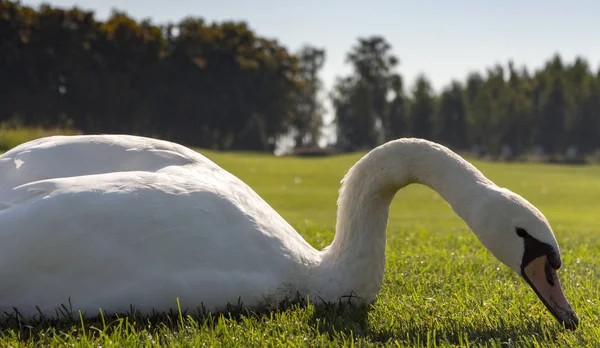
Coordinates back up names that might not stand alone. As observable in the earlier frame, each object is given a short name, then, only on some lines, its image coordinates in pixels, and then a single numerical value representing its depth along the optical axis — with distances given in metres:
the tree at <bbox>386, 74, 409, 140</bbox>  74.56
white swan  3.37
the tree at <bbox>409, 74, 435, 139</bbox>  71.44
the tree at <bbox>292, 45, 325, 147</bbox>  78.25
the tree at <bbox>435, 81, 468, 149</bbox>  74.00
